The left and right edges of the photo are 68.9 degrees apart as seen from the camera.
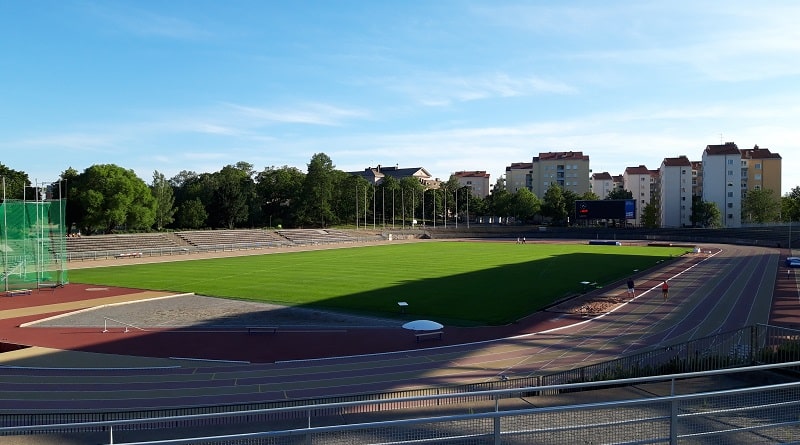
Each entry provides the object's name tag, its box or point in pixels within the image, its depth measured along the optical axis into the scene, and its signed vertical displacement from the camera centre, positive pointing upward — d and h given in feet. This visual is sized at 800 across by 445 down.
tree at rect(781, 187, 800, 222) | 376.89 +1.47
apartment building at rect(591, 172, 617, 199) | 544.21 +25.88
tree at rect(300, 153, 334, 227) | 377.71 +12.95
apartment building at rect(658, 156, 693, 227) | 392.68 +13.71
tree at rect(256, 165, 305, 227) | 386.32 +13.70
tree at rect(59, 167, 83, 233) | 258.98 +3.89
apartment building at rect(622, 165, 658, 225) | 472.03 +21.48
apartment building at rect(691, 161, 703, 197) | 440.04 +24.38
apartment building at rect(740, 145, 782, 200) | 388.16 +25.08
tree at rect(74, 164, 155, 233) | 253.44 +8.69
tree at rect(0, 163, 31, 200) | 257.96 +15.57
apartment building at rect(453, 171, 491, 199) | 610.24 +31.23
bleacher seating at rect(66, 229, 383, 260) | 218.79 -12.08
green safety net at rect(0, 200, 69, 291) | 136.56 -5.71
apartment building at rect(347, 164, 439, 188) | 573.74 +40.61
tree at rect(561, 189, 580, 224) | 426.92 +6.20
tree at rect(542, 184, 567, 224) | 422.82 +5.82
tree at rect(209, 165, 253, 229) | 343.26 +6.76
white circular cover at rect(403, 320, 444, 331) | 80.93 -15.71
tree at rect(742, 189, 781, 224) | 345.51 +2.81
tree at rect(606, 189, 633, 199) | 432.25 +13.15
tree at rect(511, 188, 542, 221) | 433.07 +6.19
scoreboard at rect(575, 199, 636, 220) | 324.39 +1.56
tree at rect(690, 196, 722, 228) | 350.02 -1.86
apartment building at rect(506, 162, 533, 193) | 542.98 +34.66
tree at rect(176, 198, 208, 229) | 327.06 +0.41
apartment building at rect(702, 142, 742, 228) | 366.43 +19.65
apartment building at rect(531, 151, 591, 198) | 482.69 +33.86
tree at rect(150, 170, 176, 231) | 314.96 +8.20
